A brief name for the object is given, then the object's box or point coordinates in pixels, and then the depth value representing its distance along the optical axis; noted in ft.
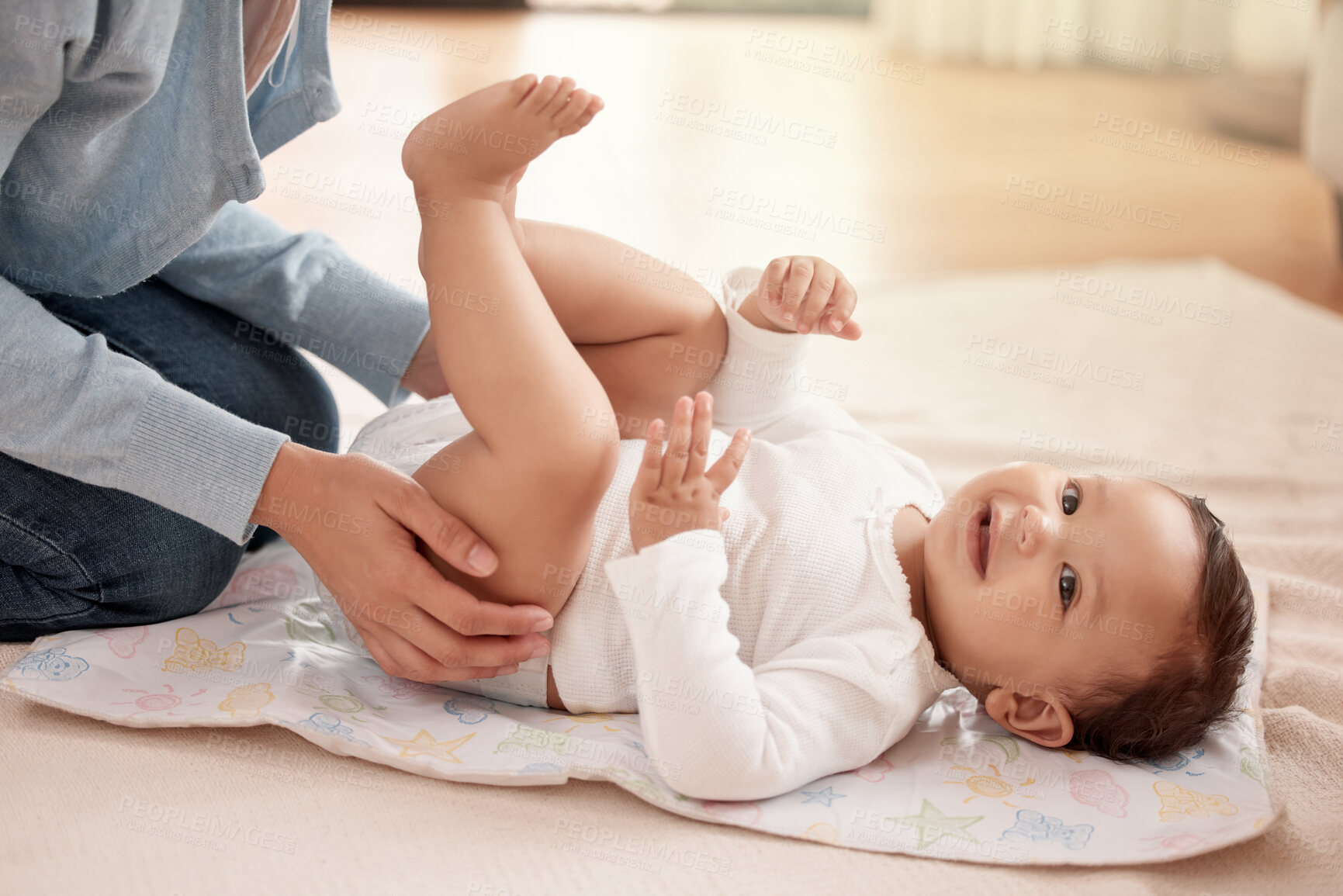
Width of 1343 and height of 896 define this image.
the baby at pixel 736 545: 2.80
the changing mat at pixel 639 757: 2.76
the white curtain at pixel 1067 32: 14.12
